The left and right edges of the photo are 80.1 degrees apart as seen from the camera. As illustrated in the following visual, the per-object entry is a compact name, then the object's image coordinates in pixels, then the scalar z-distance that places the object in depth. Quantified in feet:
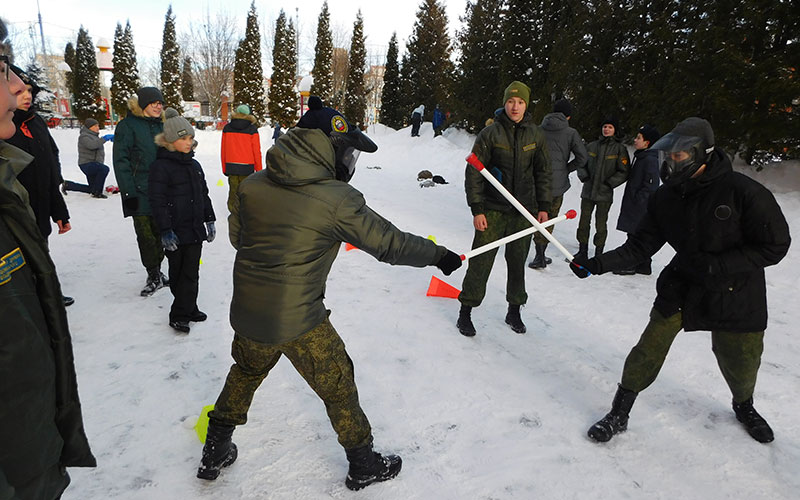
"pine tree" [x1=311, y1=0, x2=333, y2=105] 113.19
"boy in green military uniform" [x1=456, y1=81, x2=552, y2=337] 13.61
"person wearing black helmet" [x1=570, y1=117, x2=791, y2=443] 8.35
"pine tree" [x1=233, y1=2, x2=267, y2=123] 110.22
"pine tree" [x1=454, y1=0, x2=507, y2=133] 59.41
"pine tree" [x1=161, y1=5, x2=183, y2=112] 116.57
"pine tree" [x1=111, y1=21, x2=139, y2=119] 114.01
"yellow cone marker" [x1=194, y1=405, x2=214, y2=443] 9.16
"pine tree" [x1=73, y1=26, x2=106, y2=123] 122.21
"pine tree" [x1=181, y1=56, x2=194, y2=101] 149.83
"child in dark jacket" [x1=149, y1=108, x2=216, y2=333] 12.93
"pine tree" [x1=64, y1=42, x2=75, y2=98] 153.69
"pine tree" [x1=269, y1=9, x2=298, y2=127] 113.60
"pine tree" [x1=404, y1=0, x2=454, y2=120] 101.65
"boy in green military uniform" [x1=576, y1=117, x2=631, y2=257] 20.65
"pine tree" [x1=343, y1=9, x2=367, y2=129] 115.96
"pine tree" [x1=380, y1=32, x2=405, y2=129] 114.52
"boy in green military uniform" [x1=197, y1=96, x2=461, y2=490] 6.88
